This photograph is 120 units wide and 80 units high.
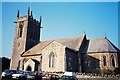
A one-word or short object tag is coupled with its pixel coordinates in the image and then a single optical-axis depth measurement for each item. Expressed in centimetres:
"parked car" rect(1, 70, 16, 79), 2191
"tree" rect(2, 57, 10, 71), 5651
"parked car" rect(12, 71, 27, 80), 2123
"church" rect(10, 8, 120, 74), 3309
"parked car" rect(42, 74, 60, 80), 2259
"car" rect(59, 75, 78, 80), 1933
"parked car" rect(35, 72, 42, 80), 2259
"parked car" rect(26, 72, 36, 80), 2149
